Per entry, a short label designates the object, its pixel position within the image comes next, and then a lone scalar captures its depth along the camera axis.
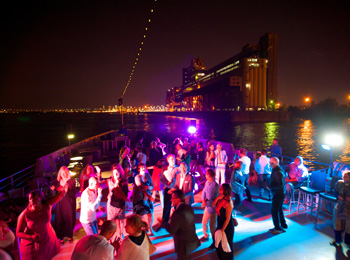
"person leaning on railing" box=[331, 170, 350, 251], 4.39
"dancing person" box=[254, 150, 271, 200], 7.35
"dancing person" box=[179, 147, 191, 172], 7.58
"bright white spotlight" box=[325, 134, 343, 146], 7.08
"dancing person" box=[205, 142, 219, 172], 8.83
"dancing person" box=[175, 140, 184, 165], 7.94
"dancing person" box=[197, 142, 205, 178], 10.01
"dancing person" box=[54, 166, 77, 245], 4.73
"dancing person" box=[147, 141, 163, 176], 8.41
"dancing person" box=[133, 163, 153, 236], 4.65
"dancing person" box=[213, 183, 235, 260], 3.61
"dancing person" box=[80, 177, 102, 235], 4.20
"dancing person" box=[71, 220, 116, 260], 2.48
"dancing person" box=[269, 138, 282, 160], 8.88
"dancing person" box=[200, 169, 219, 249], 4.59
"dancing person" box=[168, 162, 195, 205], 5.09
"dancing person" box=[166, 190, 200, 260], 3.36
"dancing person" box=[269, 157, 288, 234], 4.88
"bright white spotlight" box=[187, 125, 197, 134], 15.82
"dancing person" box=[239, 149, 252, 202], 7.02
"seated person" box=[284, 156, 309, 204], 6.59
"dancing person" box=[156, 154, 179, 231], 5.42
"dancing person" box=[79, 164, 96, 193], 4.98
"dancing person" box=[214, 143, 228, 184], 7.82
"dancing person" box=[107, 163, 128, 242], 4.54
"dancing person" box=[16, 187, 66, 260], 3.56
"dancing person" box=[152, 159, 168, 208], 6.08
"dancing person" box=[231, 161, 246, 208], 5.90
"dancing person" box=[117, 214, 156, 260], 2.58
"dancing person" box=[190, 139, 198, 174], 10.20
